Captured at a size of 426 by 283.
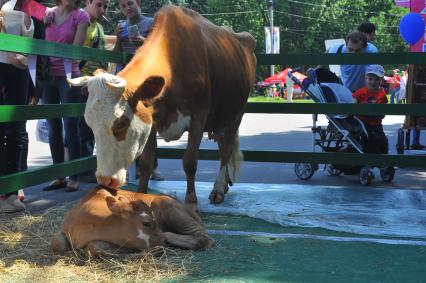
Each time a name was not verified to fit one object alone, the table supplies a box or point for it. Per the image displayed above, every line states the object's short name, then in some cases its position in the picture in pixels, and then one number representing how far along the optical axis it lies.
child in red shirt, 7.73
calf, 3.99
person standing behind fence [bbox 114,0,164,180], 6.91
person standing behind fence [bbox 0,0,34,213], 5.69
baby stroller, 7.72
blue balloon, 11.48
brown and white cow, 4.24
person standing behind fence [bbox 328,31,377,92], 8.10
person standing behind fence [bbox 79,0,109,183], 7.23
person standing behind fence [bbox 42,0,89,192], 6.83
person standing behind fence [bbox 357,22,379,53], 9.62
